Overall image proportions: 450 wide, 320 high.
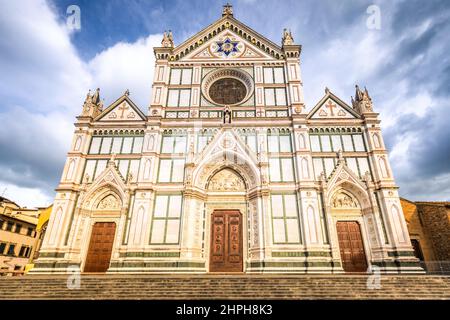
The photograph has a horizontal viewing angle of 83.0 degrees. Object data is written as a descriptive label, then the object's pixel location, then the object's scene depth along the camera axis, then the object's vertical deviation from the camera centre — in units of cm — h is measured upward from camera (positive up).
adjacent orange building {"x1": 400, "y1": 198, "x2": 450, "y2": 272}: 1938 +242
